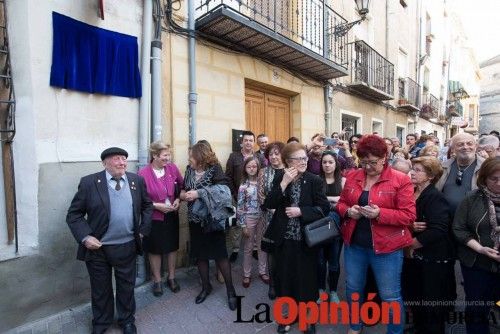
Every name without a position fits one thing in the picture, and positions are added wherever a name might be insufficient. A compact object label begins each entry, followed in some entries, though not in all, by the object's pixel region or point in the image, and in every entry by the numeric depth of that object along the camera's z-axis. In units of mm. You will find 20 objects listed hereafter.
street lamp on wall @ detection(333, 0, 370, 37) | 6828
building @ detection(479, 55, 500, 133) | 30219
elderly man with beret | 2846
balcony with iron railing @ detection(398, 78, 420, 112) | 12109
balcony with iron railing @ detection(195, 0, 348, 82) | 4637
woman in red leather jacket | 2473
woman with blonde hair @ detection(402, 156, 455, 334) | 2645
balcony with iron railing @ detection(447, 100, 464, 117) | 18416
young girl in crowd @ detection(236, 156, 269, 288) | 3902
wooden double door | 5996
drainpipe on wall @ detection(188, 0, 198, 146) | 4586
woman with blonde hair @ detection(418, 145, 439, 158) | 3855
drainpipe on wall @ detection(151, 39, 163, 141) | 4148
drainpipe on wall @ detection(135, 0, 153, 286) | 4047
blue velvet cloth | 3305
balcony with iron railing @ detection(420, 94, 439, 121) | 14602
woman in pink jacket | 3584
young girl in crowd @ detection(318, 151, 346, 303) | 3512
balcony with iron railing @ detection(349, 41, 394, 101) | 8800
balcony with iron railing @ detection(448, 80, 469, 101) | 18812
